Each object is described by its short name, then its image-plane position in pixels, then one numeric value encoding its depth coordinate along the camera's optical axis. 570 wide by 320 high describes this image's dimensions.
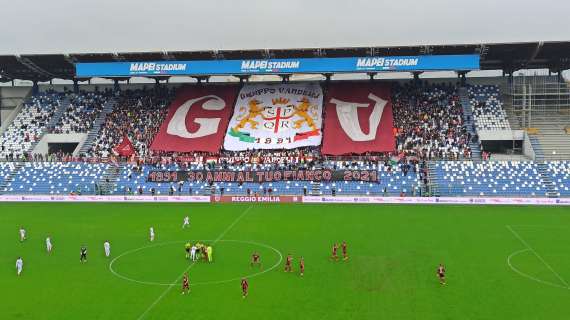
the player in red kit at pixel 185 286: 26.75
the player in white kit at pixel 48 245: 34.91
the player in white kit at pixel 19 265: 30.39
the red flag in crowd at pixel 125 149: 64.38
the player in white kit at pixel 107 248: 33.47
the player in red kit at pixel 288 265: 30.16
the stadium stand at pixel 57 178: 60.97
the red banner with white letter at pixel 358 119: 63.72
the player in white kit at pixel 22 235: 38.25
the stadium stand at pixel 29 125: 70.38
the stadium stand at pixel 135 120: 68.25
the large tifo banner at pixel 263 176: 58.34
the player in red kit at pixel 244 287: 26.06
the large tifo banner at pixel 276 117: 66.19
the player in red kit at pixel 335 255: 31.99
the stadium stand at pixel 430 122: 61.72
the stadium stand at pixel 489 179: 54.44
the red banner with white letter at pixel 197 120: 67.06
